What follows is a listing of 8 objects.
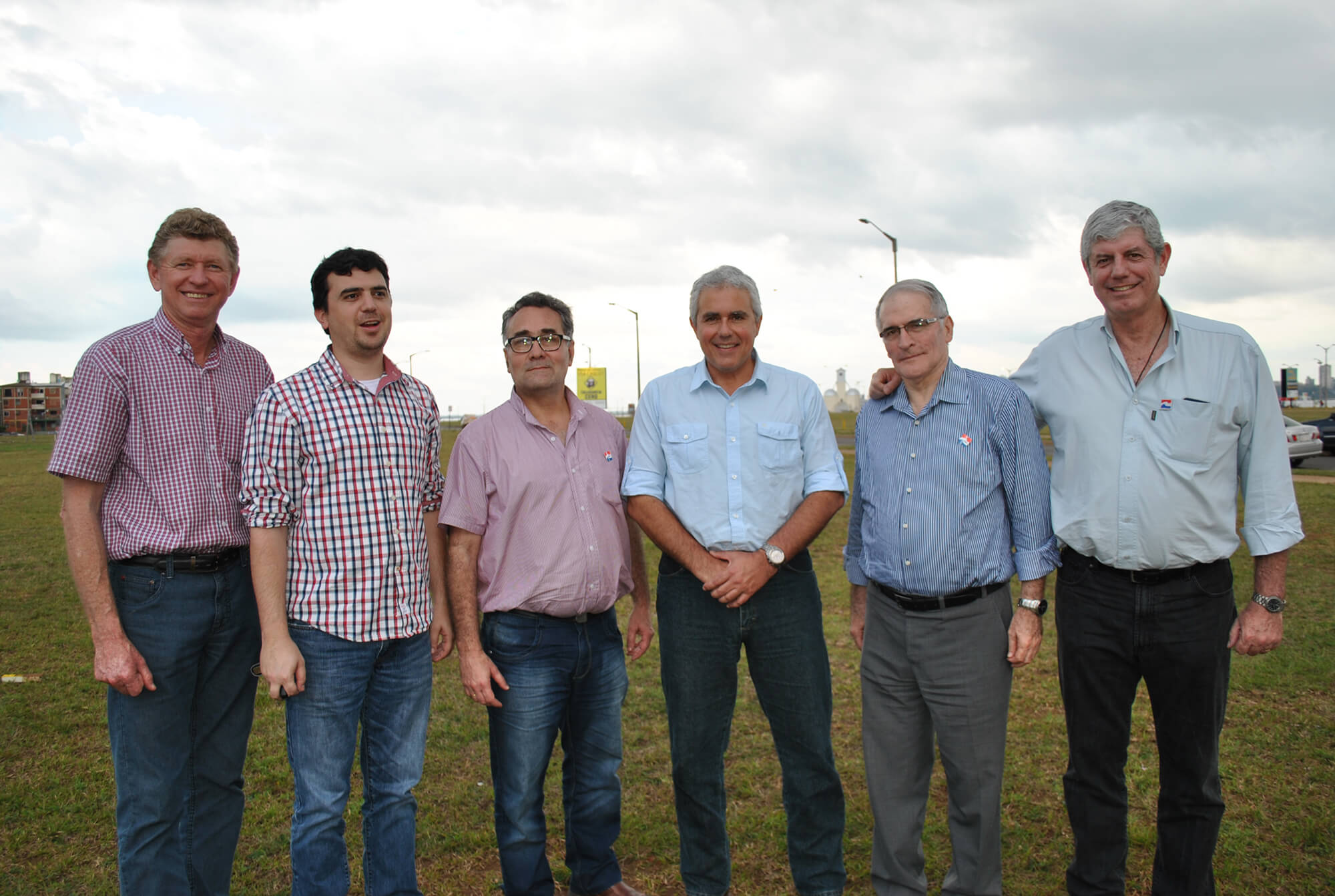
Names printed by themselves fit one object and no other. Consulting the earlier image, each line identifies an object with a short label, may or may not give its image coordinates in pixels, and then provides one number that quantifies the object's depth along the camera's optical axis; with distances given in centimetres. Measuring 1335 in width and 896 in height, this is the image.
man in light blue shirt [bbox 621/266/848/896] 335
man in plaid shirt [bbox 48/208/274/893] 280
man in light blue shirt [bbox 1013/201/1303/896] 306
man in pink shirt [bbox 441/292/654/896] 329
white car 2336
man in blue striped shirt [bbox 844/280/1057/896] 311
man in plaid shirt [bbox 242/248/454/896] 285
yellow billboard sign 6925
